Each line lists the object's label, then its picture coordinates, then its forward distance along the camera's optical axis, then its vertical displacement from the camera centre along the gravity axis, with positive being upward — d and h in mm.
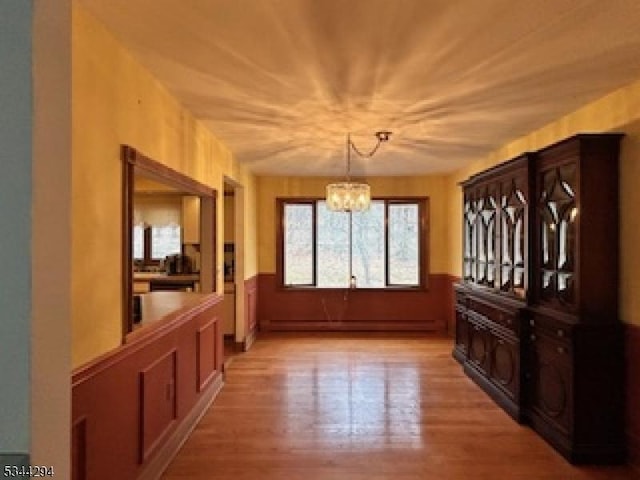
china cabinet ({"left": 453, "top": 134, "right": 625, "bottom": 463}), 3471 -393
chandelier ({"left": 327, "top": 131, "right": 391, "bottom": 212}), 5340 +507
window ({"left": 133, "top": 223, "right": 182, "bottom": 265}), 8742 +89
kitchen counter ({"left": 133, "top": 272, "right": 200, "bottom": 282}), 7021 -399
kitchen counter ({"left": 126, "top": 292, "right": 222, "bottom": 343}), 3248 -452
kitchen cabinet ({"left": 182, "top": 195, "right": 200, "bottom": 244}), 7859 +399
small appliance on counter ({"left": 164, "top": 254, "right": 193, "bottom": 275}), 7654 -258
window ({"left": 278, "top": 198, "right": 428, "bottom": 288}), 8492 -1
